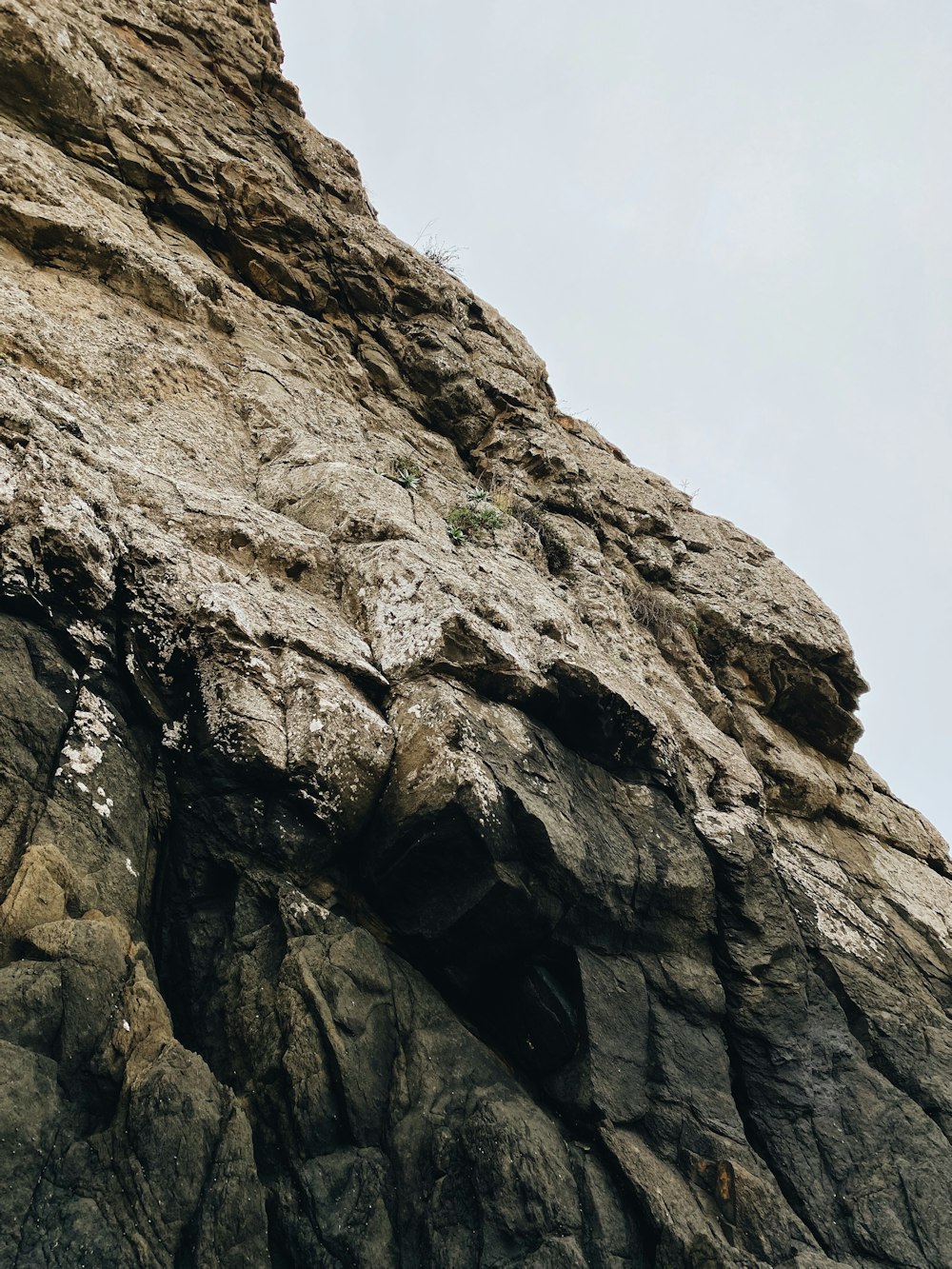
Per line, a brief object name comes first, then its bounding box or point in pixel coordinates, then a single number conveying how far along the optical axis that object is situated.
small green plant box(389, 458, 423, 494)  11.33
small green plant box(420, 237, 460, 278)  18.61
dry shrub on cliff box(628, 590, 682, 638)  12.88
